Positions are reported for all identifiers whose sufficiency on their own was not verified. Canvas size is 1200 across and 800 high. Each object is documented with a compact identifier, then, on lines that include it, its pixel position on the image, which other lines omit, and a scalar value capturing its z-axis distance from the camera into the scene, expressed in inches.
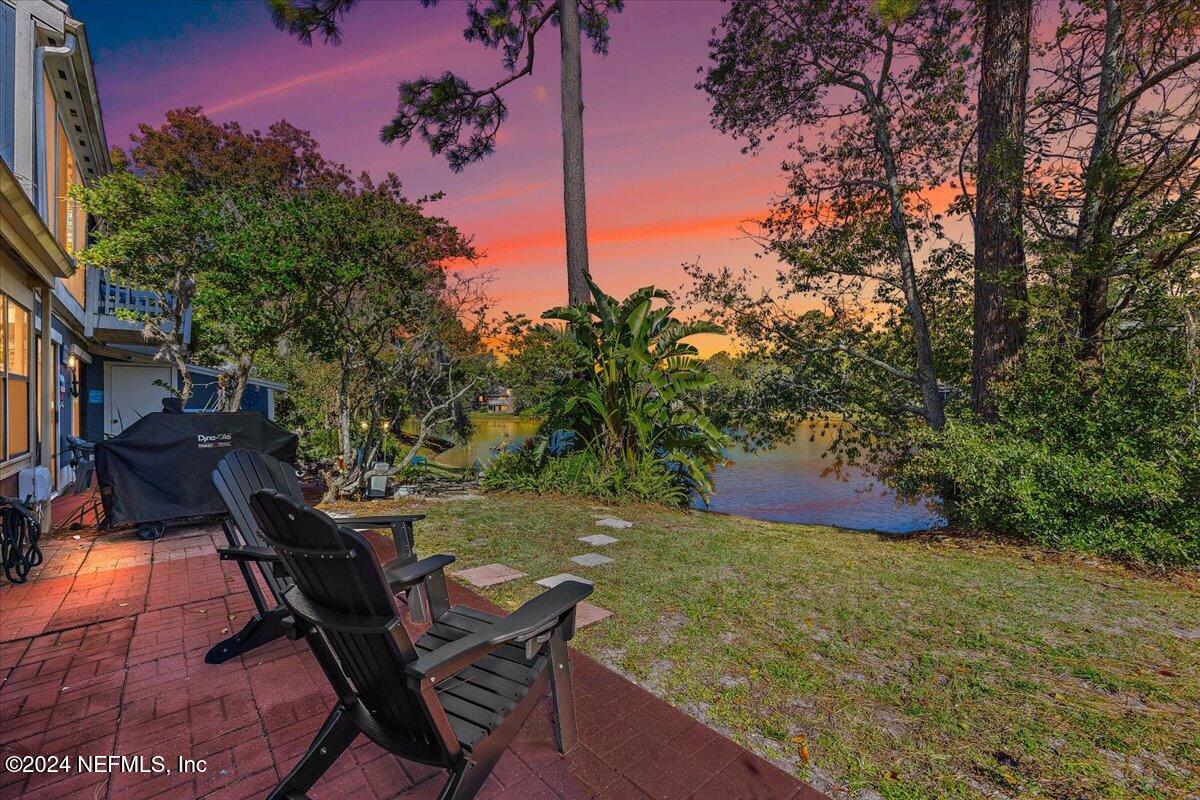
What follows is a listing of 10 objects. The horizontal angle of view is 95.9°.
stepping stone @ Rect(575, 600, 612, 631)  129.0
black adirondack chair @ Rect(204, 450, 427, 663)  112.8
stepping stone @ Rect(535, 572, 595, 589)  158.8
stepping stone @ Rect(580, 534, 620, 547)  208.2
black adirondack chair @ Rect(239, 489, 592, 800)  59.6
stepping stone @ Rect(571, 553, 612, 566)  180.8
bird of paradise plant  309.7
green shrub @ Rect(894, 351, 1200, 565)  181.8
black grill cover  206.2
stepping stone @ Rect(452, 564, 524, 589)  161.3
